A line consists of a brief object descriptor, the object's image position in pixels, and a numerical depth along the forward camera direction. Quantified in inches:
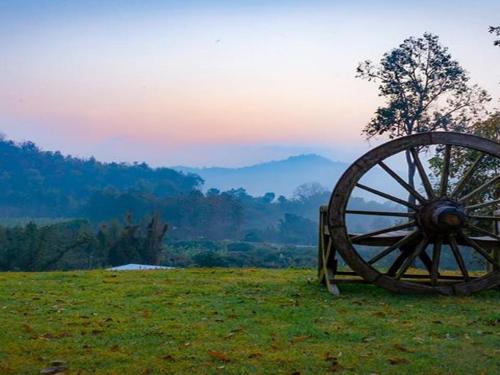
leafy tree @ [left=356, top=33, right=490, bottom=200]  973.8
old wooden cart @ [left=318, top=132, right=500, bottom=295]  350.0
